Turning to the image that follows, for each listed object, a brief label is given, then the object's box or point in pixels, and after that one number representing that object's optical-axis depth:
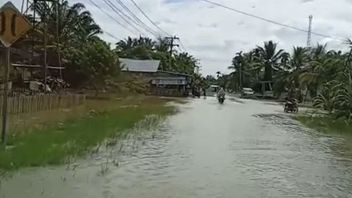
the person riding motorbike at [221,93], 53.56
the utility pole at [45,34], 35.77
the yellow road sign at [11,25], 11.68
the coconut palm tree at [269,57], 82.62
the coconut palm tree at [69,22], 50.73
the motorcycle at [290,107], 39.69
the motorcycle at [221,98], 52.91
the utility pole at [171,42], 99.84
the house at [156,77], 75.44
